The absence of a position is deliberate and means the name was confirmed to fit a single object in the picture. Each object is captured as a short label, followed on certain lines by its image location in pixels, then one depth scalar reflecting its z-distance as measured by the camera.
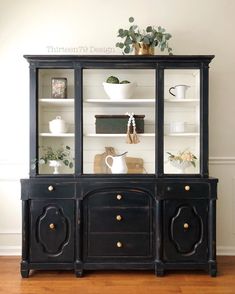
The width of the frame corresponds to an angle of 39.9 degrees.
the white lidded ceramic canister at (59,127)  2.75
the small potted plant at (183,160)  2.75
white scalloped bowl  2.79
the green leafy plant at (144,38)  2.84
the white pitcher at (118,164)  2.74
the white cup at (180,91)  2.79
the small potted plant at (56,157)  2.74
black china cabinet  2.65
